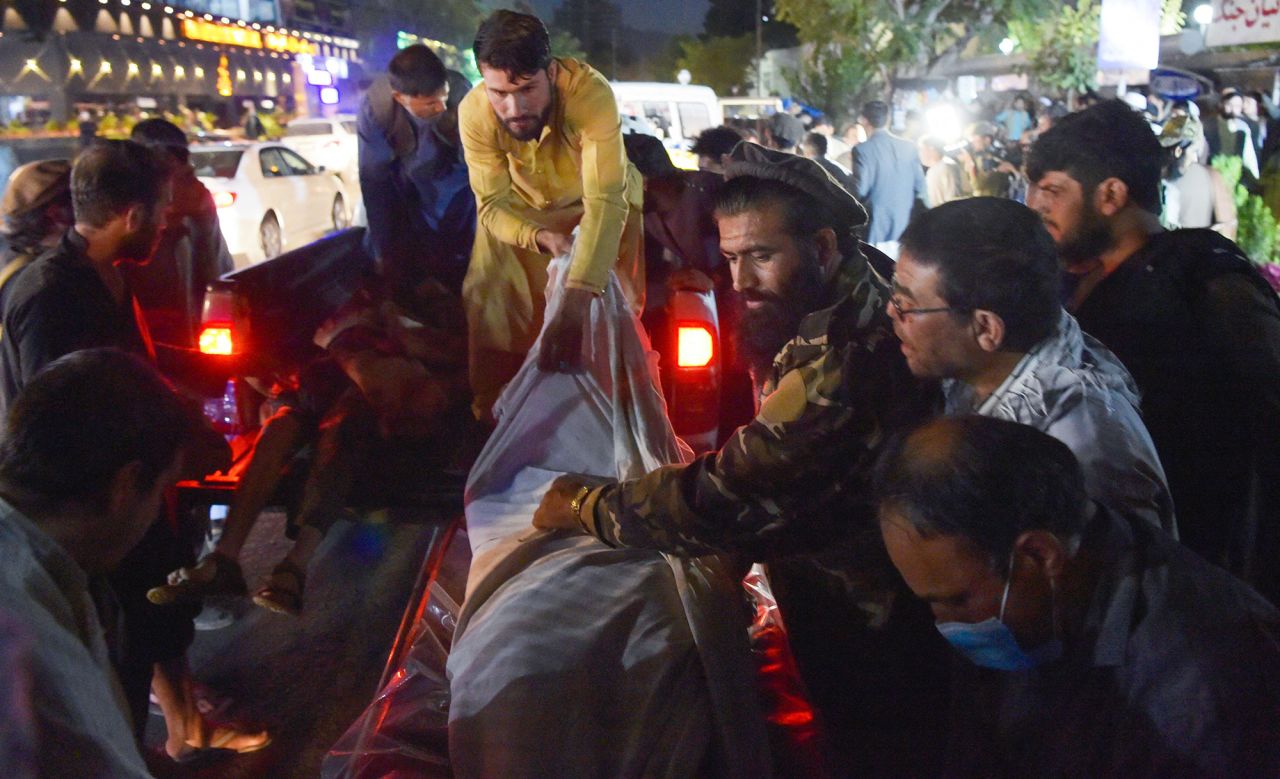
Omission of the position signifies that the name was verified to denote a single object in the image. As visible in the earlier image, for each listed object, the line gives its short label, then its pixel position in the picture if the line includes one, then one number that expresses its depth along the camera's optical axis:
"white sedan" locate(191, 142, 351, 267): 12.36
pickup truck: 3.99
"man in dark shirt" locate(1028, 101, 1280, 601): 2.65
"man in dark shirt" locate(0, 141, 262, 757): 2.91
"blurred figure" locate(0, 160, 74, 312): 3.40
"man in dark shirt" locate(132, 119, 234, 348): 4.82
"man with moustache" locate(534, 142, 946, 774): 2.05
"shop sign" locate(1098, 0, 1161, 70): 9.20
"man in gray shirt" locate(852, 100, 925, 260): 9.10
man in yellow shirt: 3.24
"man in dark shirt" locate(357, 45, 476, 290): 4.88
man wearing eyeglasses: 1.95
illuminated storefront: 34.78
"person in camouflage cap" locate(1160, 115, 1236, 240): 6.88
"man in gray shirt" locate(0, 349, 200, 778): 1.28
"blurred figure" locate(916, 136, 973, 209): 10.29
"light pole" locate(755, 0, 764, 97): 40.72
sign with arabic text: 8.22
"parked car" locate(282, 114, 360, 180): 19.72
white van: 17.22
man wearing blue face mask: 1.44
